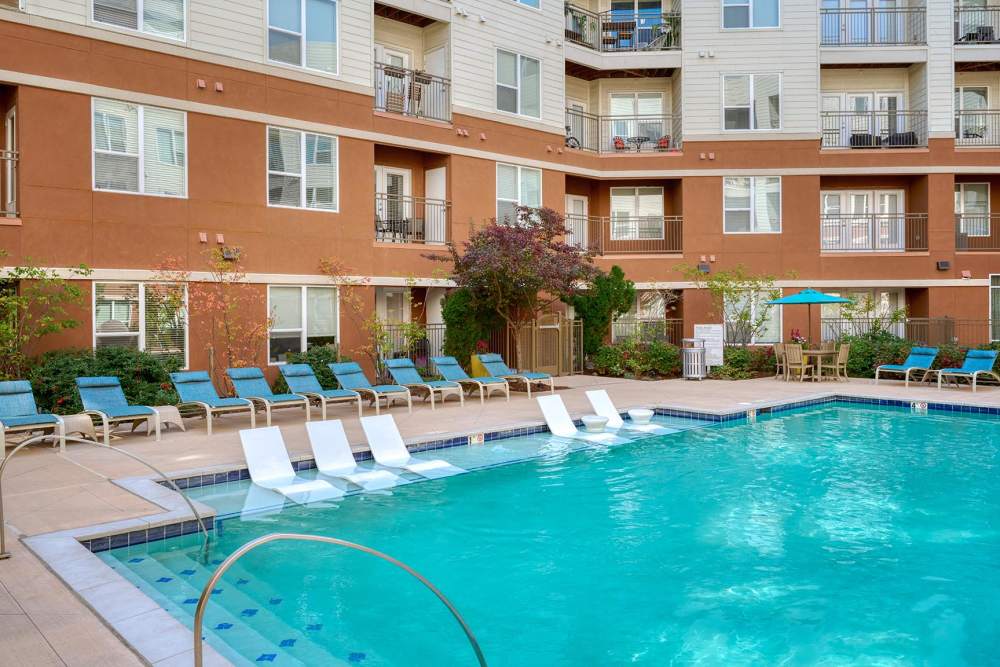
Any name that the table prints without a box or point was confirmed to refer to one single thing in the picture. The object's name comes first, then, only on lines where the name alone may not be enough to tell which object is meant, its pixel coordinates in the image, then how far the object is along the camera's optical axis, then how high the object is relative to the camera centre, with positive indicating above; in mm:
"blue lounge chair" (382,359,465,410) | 14344 -996
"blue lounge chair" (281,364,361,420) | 12906 -973
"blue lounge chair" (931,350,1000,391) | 16391 -898
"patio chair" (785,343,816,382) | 18625 -859
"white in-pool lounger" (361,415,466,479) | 9625 -1573
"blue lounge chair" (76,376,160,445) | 10570 -1005
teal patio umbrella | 18609 +668
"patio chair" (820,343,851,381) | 18547 -861
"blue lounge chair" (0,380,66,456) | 9484 -1053
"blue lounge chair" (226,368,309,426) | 12312 -991
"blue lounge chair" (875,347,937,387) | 17344 -882
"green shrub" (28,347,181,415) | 11727 -665
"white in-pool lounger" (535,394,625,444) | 11930 -1484
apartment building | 13500 +4362
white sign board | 19703 -422
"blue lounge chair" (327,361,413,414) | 13578 -1015
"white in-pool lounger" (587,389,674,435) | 12648 -1416
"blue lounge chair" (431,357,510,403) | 15266 -981
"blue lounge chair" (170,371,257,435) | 11516 -1014
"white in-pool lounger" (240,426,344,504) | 8461 -1579
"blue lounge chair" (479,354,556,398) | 15719 -922
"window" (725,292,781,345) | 21250 +179
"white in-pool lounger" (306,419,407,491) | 9156 -1550
